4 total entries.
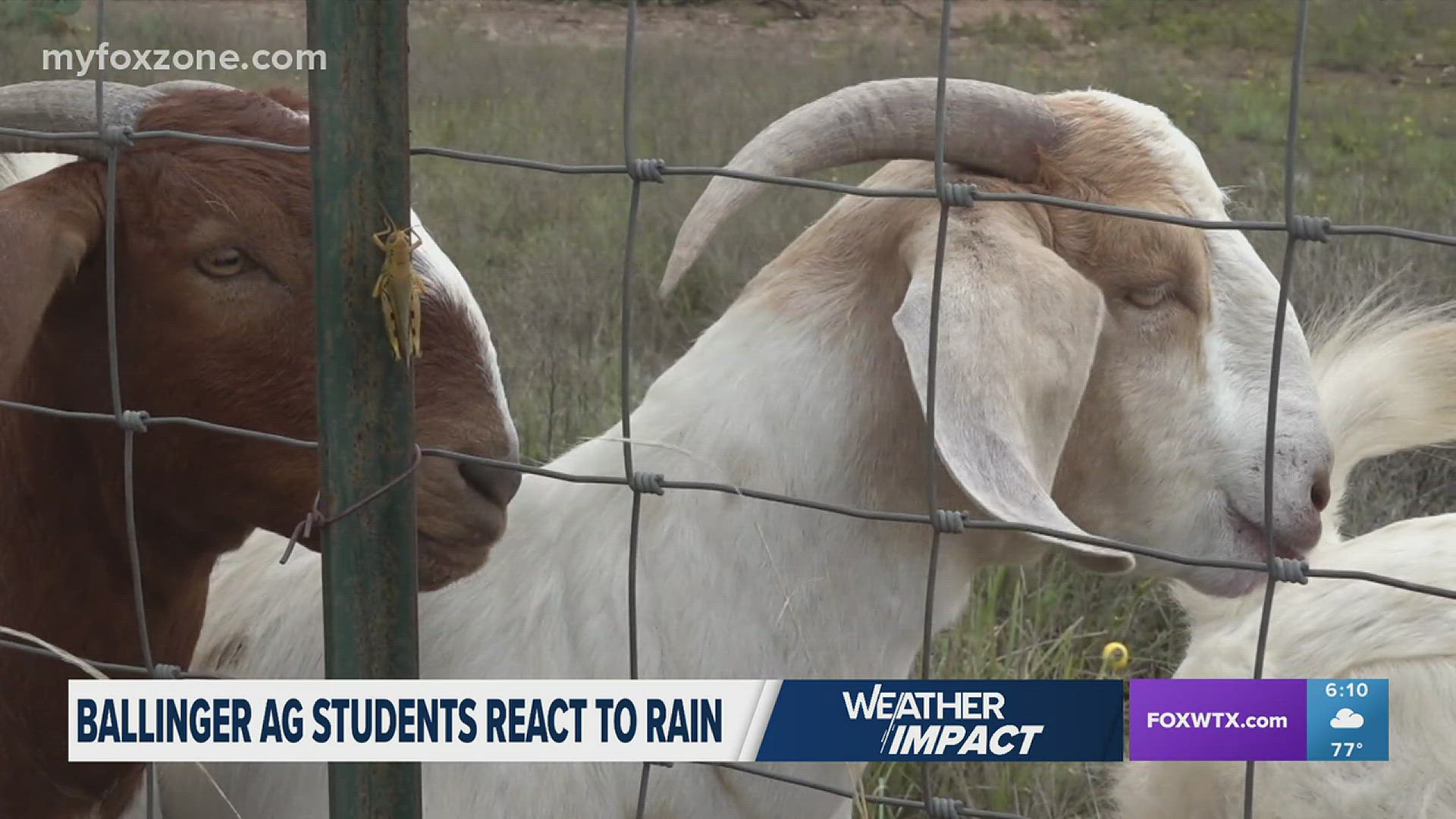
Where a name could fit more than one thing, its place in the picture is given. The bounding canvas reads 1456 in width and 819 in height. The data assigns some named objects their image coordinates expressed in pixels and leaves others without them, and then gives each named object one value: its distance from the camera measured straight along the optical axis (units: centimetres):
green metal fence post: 173
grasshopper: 174
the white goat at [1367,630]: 203
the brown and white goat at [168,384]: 191
